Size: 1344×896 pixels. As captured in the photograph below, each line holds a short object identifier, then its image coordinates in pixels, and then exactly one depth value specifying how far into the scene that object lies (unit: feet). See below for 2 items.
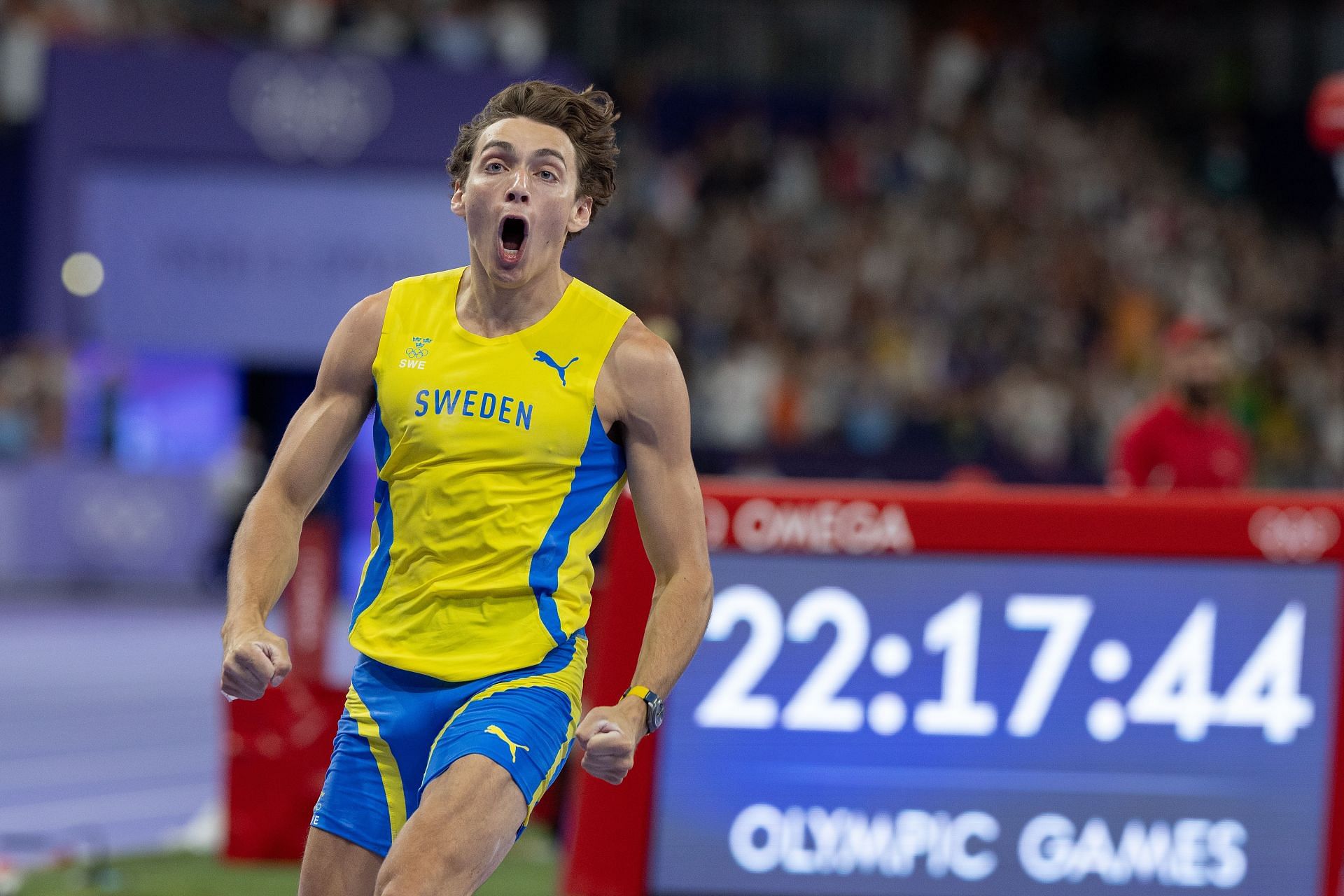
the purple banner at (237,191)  138.41
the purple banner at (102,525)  133.80
